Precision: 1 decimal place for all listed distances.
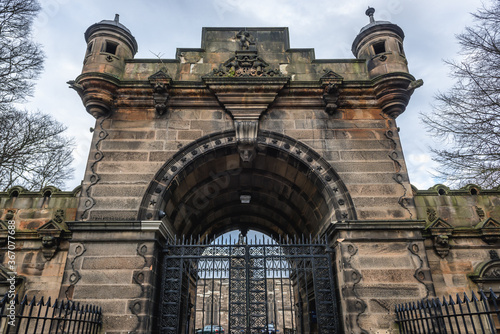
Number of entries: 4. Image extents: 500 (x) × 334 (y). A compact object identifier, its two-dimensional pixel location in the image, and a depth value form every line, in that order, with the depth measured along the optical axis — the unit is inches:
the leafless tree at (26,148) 473.7
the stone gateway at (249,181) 261.3
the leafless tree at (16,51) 360.8
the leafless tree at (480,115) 352.8
